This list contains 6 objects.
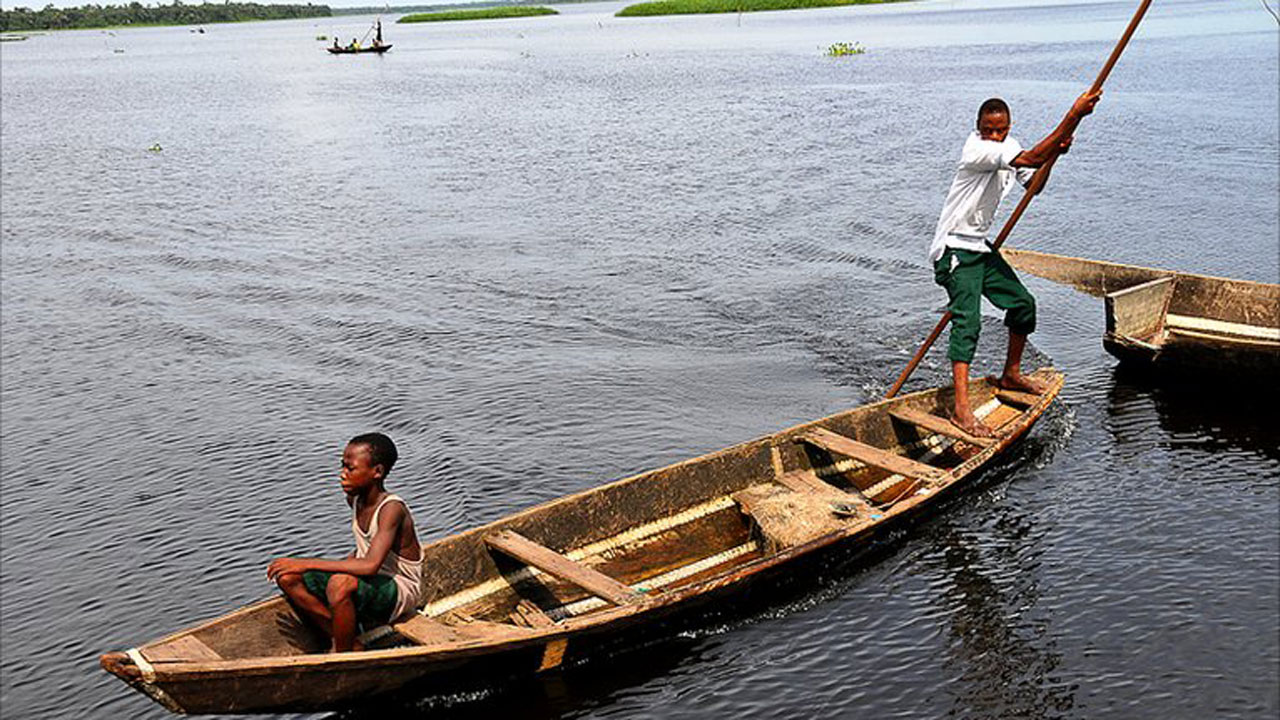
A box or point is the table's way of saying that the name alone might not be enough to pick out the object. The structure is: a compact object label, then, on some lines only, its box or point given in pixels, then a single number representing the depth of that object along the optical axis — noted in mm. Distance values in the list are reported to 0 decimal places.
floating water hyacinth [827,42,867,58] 41969
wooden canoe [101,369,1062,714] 5062
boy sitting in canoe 5324
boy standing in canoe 7418
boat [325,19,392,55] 59344
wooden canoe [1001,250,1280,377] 9492
